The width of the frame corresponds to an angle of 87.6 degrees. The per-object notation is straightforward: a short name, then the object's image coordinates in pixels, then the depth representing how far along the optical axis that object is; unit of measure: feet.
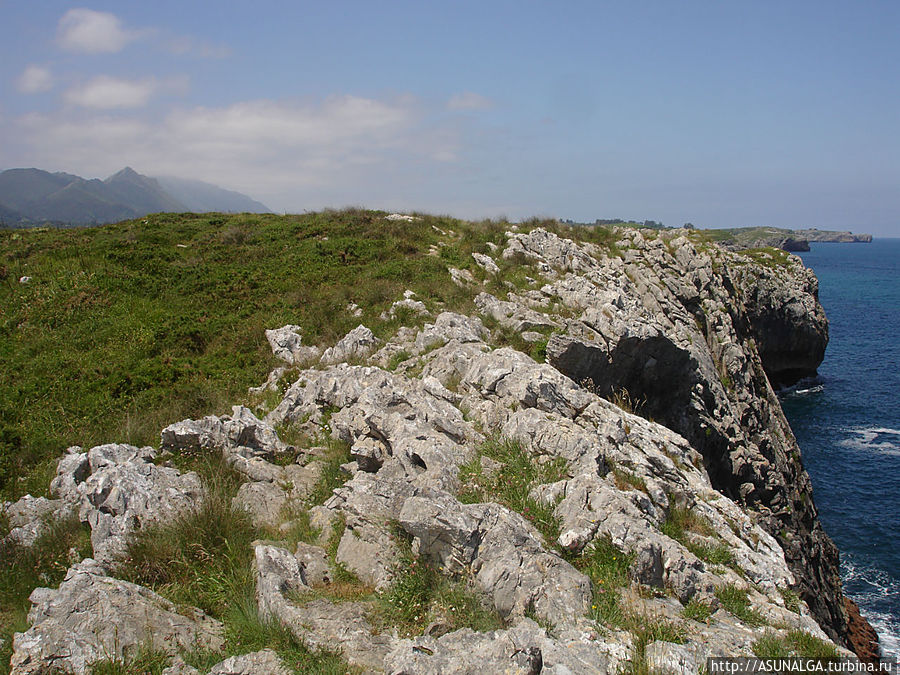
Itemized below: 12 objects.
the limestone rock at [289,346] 56.18
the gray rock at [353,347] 51.84
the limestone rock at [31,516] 27.76
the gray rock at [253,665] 18.61
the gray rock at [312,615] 20.20
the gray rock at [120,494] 26.48
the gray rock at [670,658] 18.44
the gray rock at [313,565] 24.27
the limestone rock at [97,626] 18.54
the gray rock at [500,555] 21.56
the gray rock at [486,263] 77.51
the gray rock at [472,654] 18.28
